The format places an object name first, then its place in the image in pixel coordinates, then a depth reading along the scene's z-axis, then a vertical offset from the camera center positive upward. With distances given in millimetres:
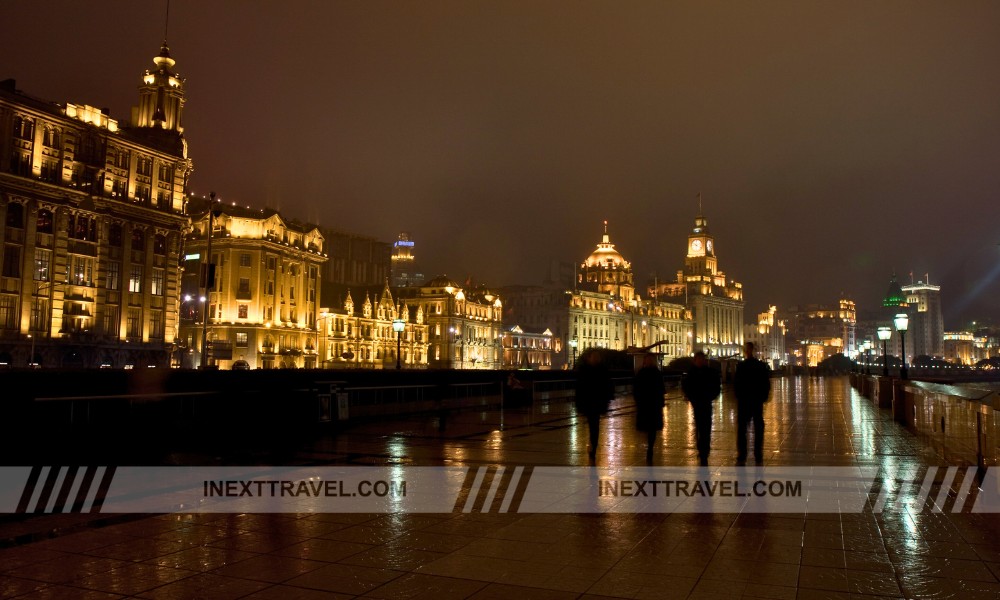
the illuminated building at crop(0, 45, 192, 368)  59906 +10705
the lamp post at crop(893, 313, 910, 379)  29869 +1682
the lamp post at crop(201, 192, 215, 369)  39125 +4252
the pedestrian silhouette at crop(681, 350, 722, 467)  13281 -550
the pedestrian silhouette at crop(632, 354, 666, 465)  12938 -608
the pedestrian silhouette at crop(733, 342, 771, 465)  13375 -581
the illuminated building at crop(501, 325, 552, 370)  147375 +2679
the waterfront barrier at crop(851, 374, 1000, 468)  11023 -1056
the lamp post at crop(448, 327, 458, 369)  125375 +2648
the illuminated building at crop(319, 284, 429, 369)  104188 +3380
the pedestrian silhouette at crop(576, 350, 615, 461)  12836 -441
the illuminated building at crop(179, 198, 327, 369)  89250 +7831
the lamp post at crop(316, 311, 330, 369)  102750 +2932
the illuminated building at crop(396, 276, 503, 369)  125875 +6288
